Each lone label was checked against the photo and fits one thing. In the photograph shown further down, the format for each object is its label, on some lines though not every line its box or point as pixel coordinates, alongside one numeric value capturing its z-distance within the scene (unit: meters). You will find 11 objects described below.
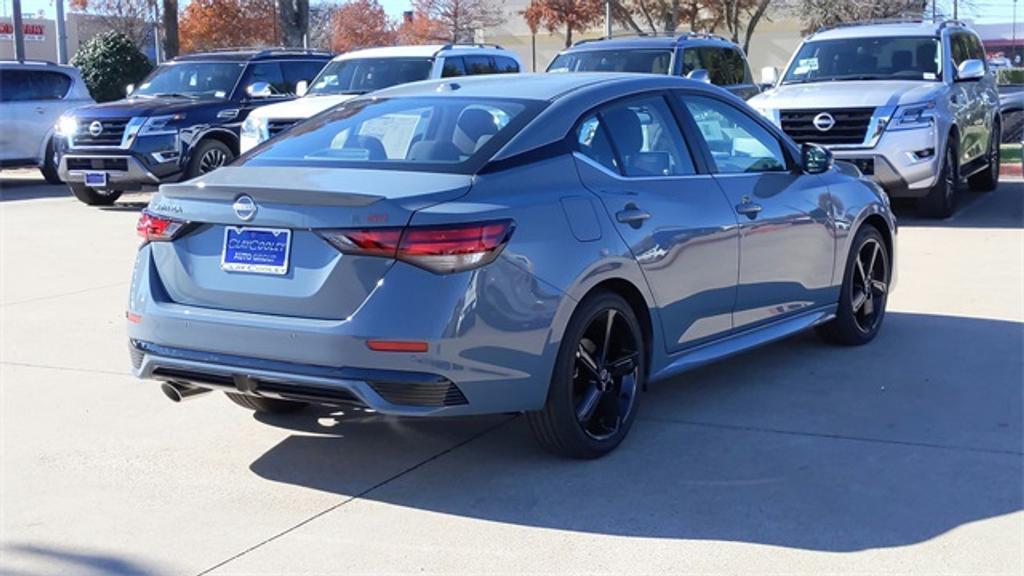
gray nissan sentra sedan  4.89
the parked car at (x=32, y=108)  19.58
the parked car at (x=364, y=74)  14.57
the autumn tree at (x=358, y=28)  64.44
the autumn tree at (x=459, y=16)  56.88
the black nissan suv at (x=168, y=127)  15.43
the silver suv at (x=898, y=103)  12.86
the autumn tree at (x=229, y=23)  50.97
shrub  28.73
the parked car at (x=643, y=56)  15.33
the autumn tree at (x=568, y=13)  52.88
